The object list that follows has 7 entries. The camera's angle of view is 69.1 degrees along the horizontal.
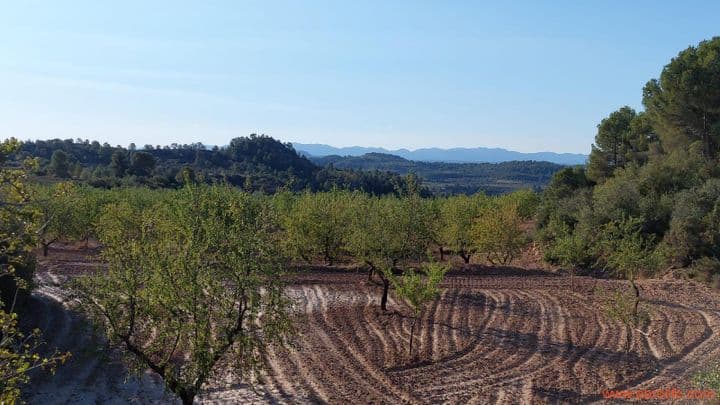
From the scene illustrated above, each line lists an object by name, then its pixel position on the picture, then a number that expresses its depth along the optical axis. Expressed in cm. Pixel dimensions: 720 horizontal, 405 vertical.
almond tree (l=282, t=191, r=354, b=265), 3403
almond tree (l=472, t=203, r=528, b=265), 3641
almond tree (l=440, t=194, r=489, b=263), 3838
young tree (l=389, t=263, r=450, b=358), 1764
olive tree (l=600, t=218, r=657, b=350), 1653
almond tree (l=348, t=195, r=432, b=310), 2469
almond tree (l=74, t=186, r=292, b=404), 1172
